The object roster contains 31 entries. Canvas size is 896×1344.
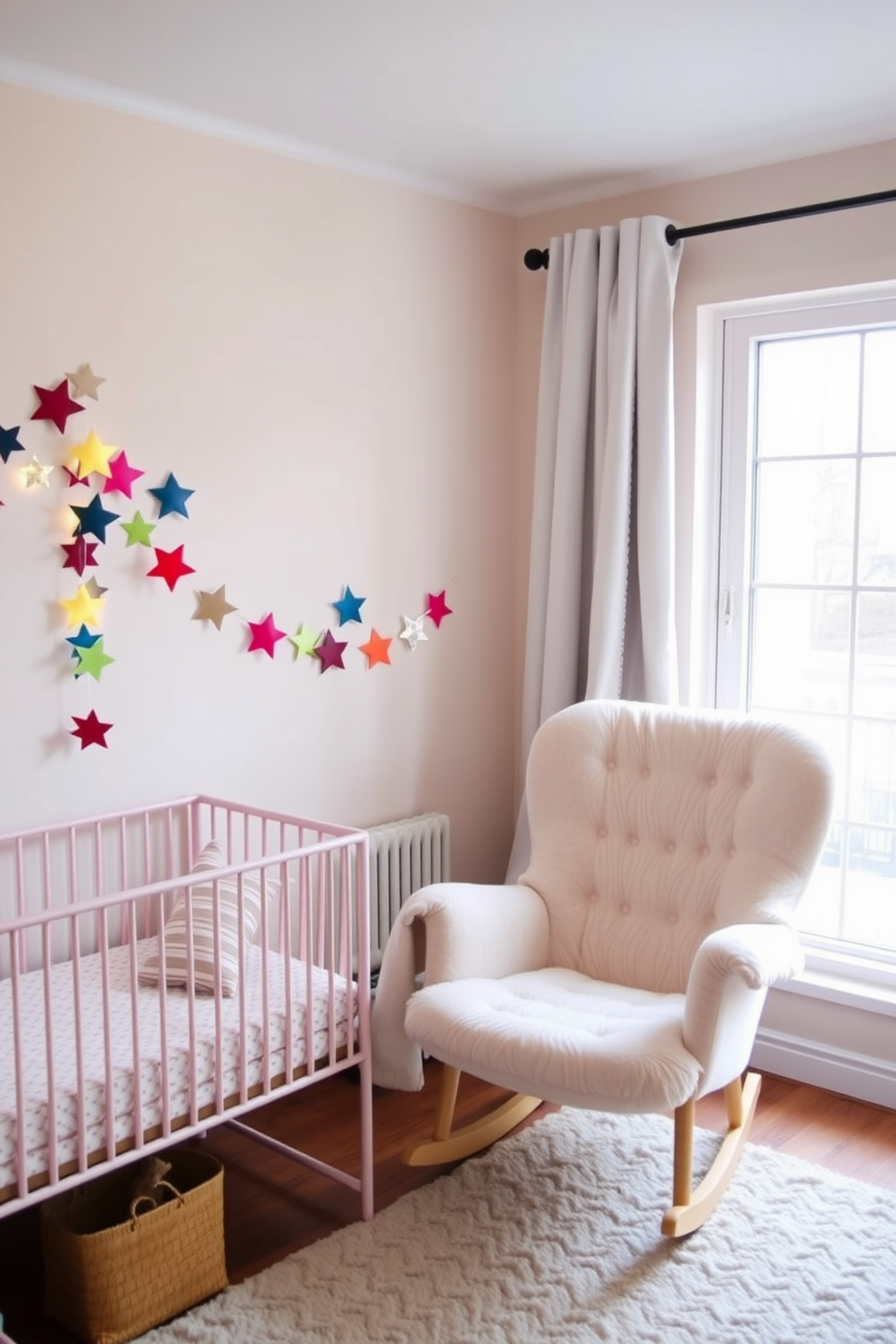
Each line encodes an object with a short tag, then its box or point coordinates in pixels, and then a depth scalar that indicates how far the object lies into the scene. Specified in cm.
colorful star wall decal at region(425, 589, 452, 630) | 349
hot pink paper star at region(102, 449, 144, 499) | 267
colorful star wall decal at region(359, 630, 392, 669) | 331
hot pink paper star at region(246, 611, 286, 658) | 300
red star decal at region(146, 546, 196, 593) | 277
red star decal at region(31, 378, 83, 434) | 255
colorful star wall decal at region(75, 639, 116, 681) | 262
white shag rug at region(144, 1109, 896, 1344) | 215
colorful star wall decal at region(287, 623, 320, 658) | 311
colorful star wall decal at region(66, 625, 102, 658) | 261
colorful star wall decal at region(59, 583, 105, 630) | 260
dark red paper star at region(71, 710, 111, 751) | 263
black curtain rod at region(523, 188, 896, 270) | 284
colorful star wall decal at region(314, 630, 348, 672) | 317
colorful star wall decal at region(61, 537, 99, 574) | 260
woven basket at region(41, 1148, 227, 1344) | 208
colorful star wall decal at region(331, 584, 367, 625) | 322
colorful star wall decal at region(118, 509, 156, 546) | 271
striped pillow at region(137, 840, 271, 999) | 234
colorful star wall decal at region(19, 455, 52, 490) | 252
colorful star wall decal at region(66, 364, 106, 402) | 259
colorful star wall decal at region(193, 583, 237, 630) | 288
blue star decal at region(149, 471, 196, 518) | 277
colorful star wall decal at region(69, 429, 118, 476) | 261
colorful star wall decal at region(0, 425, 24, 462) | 248
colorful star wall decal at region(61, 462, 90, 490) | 260
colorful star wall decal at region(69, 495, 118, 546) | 261
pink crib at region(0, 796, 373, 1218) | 197
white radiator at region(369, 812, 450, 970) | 324
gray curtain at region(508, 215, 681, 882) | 323
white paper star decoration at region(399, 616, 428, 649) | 342
